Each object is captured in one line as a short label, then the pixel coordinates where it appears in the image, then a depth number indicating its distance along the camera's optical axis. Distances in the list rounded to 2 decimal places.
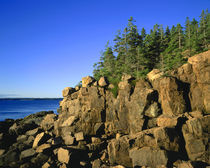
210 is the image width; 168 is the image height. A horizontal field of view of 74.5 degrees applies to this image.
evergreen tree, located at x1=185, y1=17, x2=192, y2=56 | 36.62
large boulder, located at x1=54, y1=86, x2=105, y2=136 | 26.28
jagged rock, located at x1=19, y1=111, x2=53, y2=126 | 30.37
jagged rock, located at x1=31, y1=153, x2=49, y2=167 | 18.37
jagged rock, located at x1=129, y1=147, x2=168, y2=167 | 14.11
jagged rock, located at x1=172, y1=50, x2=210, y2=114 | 18.33
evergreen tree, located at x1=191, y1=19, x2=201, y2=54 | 33.46
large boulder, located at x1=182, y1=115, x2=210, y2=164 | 14.87
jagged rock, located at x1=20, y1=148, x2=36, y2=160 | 19.60
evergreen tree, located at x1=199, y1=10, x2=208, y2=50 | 42.09
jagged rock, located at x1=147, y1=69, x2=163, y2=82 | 23.16
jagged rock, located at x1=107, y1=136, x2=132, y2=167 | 16.42
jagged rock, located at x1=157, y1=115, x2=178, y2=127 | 17.14
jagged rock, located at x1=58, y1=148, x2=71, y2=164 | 17.44
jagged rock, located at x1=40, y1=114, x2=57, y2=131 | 30.39
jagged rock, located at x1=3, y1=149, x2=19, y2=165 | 18.94
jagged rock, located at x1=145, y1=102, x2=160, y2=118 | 20.83
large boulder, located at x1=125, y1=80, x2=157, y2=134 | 21.73
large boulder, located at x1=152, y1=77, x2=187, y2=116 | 19.06
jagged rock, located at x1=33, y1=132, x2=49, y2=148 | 22.54
